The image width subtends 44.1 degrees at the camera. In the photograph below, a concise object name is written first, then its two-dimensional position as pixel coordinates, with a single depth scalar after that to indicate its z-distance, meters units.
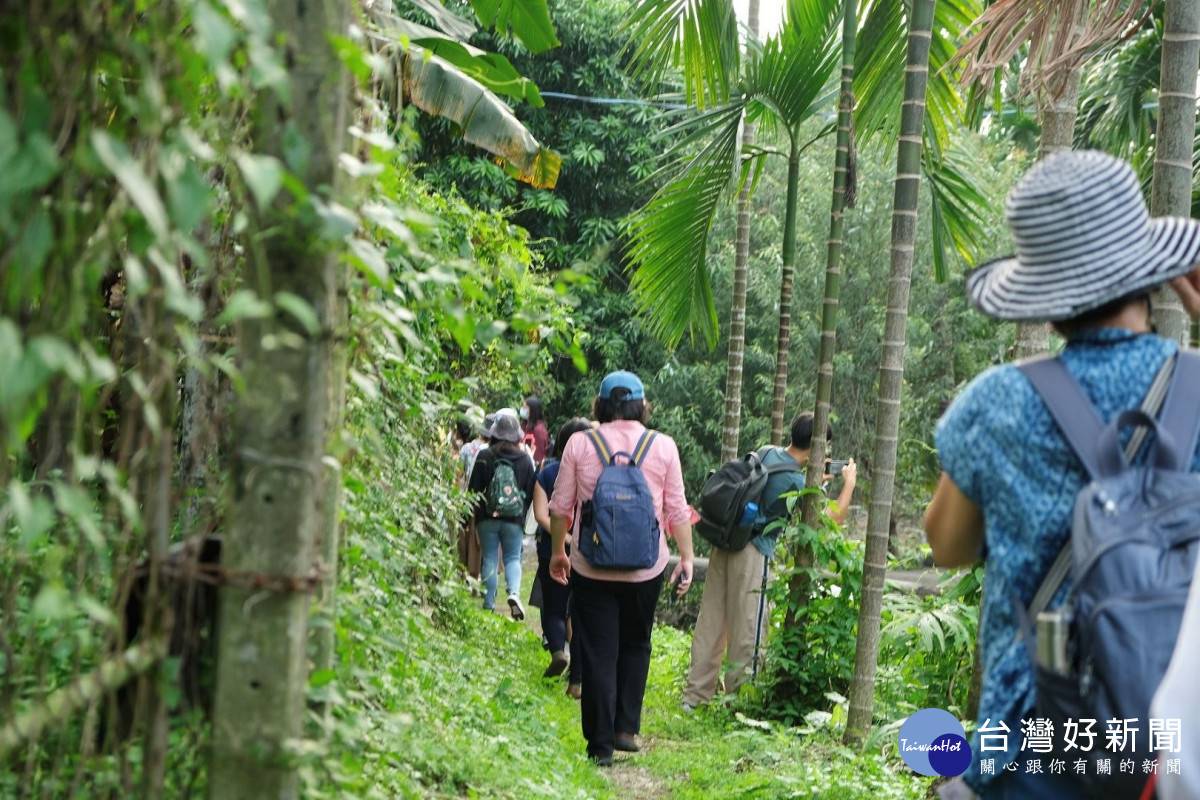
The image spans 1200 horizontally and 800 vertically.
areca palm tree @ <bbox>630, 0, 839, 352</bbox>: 9.13
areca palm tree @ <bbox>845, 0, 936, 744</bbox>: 6.52
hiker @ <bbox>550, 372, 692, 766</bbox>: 6.69
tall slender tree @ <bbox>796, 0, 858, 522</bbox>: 8.28
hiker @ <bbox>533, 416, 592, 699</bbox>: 9.44
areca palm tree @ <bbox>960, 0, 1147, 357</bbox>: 5.08
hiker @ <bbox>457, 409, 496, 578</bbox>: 11.95
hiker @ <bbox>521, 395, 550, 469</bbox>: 13.69
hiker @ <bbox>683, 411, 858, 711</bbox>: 8.65
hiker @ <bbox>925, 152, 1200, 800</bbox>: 2.57
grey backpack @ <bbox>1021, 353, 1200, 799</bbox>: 2.28
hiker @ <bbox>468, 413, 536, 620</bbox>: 10.77
